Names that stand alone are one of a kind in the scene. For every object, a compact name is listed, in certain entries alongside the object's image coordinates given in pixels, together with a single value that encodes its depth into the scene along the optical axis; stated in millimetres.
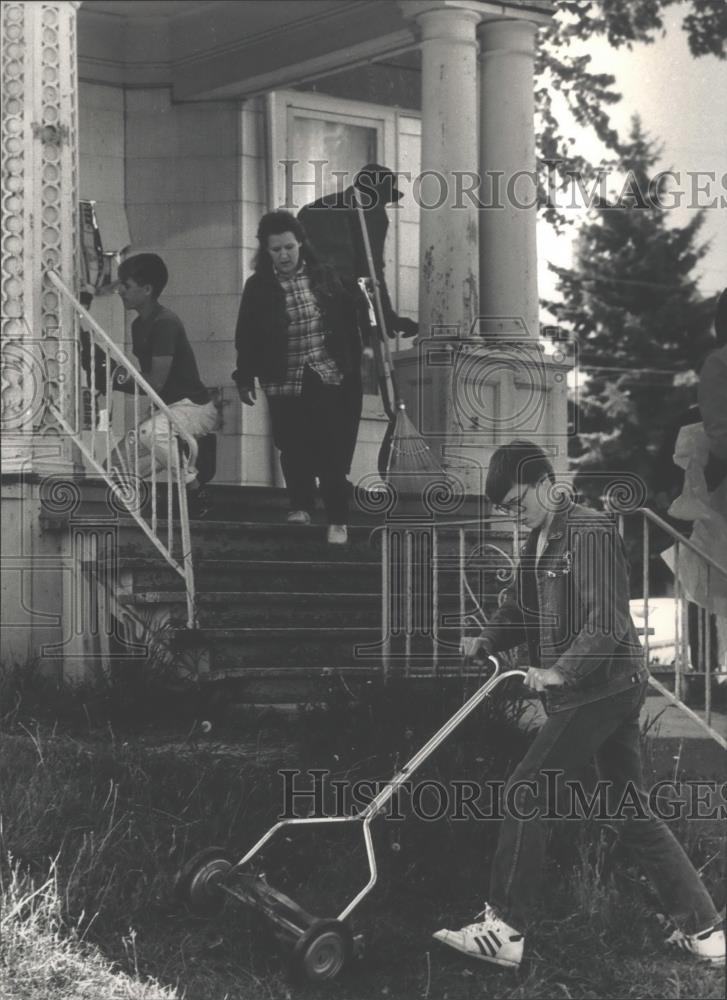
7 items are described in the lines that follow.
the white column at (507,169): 16859
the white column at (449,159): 16344
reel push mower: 9203
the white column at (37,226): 15070
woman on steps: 16141
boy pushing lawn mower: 9586
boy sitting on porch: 15617
